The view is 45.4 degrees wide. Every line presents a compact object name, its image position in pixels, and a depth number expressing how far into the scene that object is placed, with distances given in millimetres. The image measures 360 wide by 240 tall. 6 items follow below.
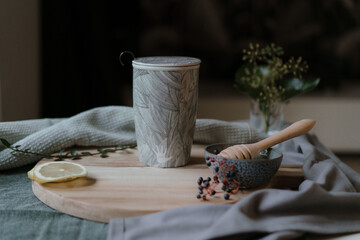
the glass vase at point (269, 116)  1200
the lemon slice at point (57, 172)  766
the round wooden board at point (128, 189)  695
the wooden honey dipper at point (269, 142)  782
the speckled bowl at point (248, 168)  741
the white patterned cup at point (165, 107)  819
